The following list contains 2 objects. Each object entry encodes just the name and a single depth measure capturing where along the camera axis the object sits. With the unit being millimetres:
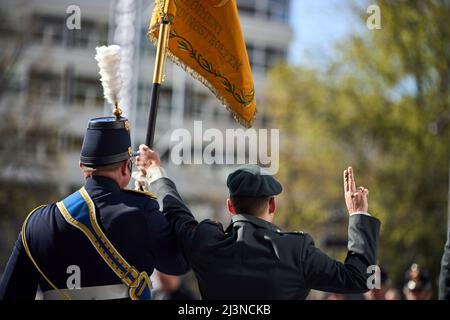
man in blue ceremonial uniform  4840
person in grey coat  4586
